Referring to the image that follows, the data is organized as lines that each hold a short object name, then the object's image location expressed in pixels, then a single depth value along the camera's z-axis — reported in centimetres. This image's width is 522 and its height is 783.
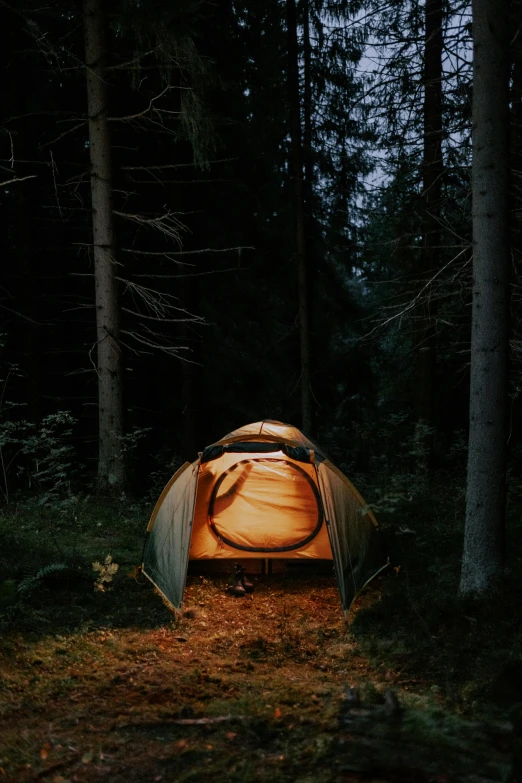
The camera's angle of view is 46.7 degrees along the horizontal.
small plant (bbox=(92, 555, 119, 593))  584
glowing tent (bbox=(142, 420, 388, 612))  622
